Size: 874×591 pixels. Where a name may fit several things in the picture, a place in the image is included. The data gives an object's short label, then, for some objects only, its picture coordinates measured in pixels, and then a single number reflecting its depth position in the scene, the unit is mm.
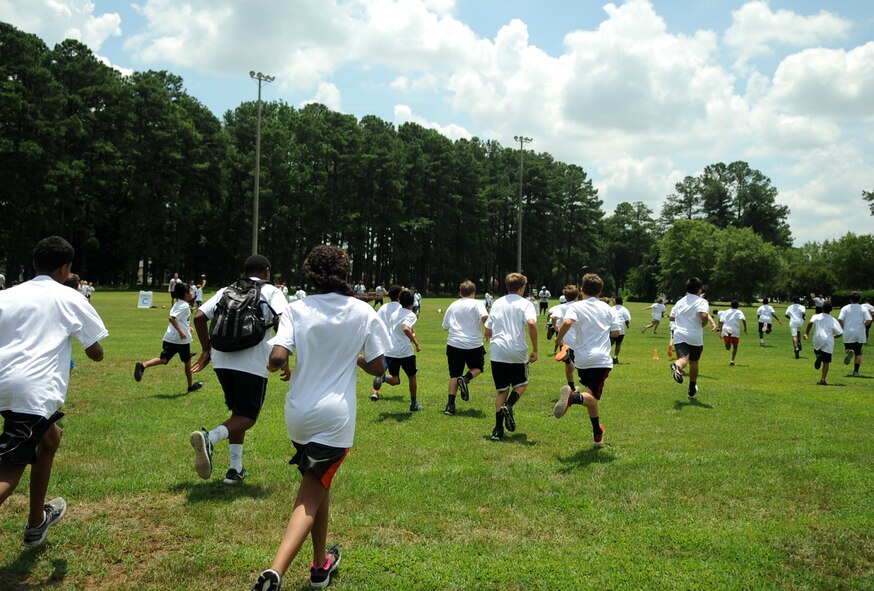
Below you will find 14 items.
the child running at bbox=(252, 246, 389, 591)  3793
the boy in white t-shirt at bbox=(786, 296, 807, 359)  20527
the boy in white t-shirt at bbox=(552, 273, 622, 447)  7879
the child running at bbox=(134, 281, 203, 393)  11102
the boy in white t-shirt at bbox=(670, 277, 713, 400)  11422
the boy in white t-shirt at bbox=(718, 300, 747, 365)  17938
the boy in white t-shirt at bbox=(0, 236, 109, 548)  3990
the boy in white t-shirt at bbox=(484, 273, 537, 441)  8281
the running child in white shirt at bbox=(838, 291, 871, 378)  15484
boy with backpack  5727
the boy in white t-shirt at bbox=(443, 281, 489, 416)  9828
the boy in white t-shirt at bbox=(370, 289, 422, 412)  10195
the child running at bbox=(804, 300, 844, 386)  14328
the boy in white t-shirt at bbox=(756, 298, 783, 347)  25359
